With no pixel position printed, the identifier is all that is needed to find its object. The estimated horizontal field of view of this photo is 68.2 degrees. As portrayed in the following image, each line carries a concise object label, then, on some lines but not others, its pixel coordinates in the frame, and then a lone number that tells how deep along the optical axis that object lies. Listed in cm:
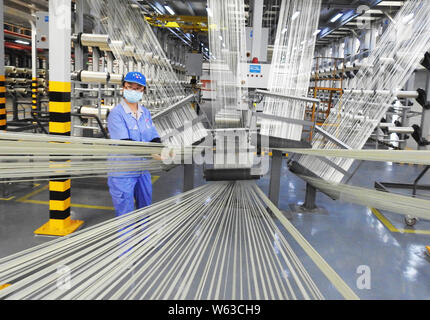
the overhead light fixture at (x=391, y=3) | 684
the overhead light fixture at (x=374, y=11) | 811
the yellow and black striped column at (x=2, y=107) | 402
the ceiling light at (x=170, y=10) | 855
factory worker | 244
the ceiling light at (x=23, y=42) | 1394
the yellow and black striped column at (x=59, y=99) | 273
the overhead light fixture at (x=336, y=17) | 811
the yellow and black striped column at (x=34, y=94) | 772
